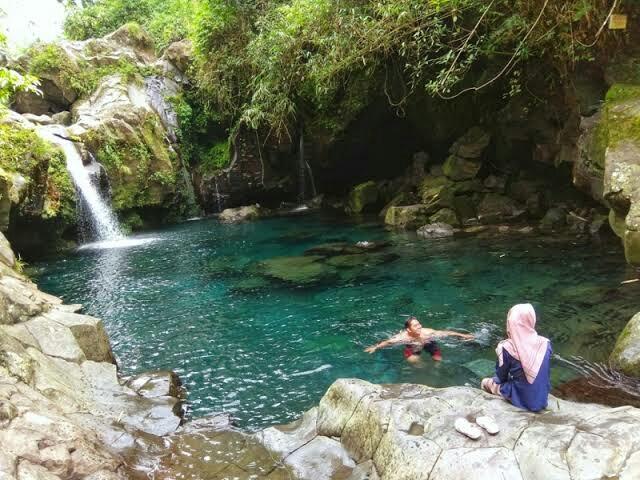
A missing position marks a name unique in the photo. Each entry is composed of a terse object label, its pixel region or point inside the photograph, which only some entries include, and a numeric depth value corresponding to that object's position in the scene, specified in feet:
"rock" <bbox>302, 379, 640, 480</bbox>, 11.29
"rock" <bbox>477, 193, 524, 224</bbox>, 51.39
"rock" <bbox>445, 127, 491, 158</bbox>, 55.06
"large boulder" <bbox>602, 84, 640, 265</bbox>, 25.79
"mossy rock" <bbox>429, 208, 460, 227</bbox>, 52.16
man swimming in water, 23.45
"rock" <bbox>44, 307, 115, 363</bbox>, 22.17
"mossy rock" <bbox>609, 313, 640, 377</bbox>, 19.15
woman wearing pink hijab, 13.87
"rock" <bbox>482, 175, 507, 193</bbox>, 54.75
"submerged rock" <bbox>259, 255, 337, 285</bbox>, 38.68
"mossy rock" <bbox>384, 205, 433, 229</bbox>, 54.03
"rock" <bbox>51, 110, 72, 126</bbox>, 68.74
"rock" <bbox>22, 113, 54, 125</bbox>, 62.69
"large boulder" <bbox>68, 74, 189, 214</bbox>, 64.95
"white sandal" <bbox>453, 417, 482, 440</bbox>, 12.73
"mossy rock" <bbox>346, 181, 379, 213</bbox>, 67.00
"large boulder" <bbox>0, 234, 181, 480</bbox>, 13.06
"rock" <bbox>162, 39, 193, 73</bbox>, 80.33
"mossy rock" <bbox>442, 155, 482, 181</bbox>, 55.42
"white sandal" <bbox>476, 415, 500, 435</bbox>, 12.77
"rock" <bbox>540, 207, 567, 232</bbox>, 46.26
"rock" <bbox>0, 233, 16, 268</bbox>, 28.53
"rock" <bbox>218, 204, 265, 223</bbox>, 69.92
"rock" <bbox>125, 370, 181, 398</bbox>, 20.49
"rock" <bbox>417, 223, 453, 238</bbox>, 49.01
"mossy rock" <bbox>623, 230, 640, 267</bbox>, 25.39
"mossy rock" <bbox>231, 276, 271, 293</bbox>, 37.45
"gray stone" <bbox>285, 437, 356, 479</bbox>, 14.40
